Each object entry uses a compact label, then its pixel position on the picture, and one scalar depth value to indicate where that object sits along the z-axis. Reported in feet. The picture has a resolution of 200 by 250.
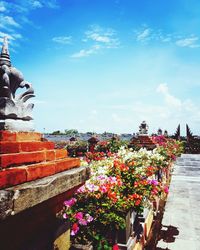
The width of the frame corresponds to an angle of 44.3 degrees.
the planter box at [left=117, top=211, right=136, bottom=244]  11.81
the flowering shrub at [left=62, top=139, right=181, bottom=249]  9.97
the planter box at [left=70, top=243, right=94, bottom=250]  7.66
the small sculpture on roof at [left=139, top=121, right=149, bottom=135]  36.14
